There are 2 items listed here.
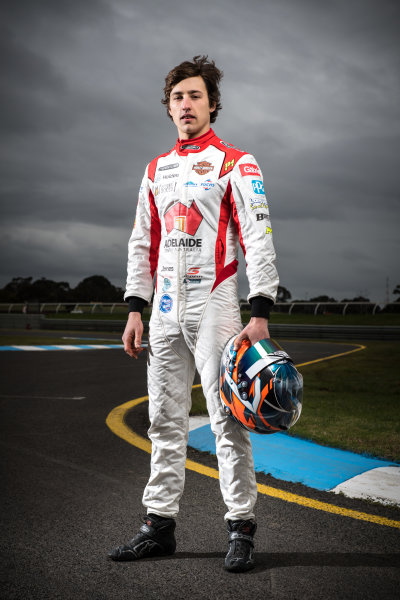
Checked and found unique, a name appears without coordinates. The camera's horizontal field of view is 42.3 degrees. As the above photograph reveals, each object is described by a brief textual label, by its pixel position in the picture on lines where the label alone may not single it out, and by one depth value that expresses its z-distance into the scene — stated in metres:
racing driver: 2.52
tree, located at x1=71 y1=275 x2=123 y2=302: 78.57
